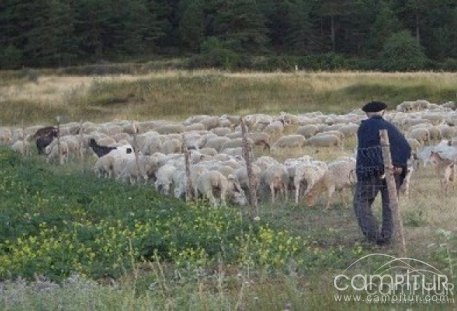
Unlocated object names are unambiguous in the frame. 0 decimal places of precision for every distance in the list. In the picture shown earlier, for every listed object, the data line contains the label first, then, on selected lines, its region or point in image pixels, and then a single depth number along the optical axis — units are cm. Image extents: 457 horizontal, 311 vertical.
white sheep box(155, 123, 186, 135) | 3049
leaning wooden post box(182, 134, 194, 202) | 1675
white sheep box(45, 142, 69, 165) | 2678
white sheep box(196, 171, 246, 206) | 1709
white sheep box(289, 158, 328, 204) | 1697
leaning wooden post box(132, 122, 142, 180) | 2008
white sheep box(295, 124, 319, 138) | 2852
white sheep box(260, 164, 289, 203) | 1748
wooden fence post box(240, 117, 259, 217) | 1486
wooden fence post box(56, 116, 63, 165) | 2609
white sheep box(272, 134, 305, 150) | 2672
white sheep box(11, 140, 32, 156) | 2867
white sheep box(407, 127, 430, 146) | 2557
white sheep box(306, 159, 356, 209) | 1627
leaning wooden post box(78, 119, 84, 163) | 2700
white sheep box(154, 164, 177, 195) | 1858
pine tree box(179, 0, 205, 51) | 6894
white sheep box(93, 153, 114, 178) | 2227
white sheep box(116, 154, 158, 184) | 2056
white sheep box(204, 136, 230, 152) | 2545
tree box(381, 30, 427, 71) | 5712
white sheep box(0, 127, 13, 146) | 3297
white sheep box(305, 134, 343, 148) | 2647
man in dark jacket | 1220
